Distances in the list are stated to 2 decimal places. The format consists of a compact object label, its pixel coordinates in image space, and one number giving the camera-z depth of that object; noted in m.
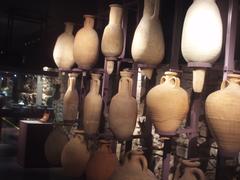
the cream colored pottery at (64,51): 3.12
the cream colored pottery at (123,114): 2.20
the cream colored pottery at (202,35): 1.69
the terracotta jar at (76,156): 2.69
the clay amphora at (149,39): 2.10
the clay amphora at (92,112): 2.61
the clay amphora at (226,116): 1.59
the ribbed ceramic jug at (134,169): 1.97
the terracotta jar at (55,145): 3.13
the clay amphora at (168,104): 1.80
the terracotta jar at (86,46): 2.75
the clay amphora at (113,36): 2.48
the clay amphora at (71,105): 3.05
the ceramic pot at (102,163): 2.35
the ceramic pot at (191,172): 1.75
